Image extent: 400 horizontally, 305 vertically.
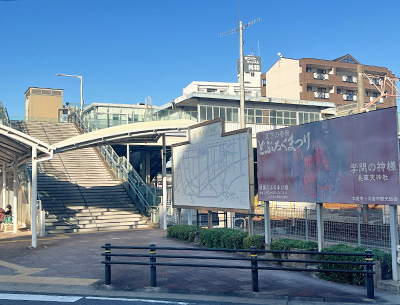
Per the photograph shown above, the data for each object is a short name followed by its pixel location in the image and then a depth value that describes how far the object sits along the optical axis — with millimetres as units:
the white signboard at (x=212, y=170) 13375
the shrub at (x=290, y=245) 11312
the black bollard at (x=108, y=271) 9305
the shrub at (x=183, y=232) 16203
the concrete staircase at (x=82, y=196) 21219
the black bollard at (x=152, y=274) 9093
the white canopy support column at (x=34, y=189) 15461
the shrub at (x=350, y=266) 9117
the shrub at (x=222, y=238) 13328
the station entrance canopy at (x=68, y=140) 15843
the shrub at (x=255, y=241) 12477
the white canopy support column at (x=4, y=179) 22378
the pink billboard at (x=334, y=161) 8977
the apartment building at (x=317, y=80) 66562
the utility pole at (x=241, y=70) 26334
